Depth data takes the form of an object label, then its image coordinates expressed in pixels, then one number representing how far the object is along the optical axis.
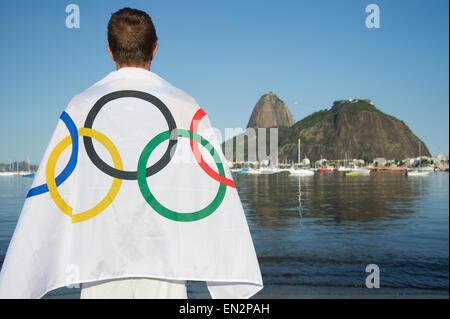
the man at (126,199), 2.14
